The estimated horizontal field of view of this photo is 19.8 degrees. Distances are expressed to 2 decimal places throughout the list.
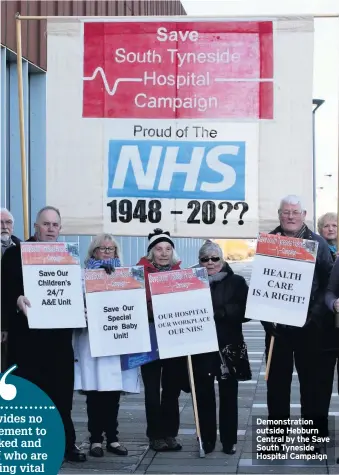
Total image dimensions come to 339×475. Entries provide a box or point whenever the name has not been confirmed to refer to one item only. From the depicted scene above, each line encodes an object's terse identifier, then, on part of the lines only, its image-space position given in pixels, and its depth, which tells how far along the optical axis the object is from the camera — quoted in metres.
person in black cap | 7.71
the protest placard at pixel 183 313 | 7.63
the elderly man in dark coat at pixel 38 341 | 7.38
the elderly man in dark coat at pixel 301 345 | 7.43
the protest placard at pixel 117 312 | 7.54
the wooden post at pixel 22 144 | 8.05
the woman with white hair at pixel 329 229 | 8.86
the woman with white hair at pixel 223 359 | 7.69
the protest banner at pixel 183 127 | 8.12
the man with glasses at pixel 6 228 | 7.85
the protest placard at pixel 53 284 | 7.33
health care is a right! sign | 7.39
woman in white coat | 7.57
